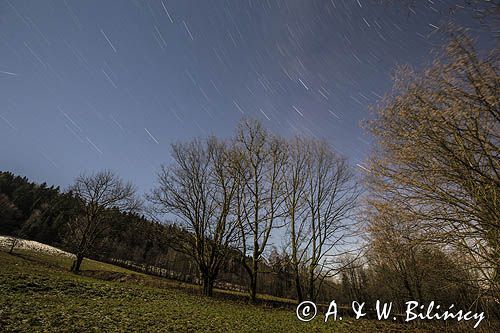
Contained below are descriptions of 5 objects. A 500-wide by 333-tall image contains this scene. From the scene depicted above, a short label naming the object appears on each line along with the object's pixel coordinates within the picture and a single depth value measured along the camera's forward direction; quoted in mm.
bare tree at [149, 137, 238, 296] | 14984
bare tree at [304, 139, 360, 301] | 12406
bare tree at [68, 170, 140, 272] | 23109
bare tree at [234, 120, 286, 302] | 13352
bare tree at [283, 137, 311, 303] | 12791
